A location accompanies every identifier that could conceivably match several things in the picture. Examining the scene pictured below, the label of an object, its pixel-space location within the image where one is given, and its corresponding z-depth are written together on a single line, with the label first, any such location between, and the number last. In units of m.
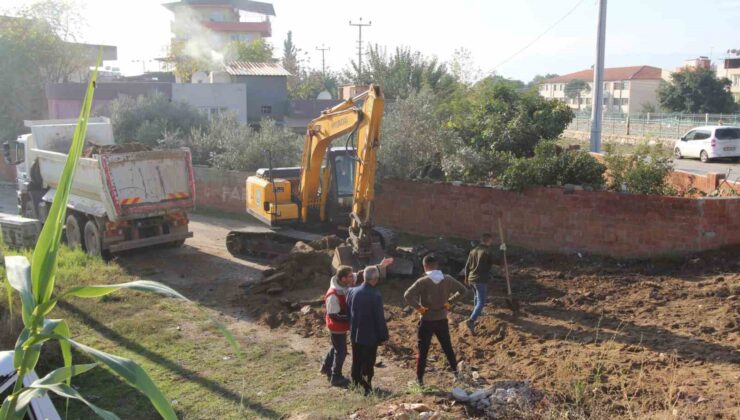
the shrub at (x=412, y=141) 17.34
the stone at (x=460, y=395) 7.18
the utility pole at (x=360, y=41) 53.74
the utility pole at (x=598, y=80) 18.53
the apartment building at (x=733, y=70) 74.75
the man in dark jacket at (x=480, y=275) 9.88
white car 28.27
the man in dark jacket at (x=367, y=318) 7.53
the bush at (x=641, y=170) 13.88
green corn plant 1.75
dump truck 14.08
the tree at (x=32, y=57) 37.41
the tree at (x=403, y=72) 30.03
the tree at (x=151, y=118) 26.20
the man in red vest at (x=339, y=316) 8.05
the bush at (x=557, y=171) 14.50
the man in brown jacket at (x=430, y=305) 7.92
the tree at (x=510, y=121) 17.42
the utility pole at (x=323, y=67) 61.47
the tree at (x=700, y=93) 49.34
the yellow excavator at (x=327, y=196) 11.80
